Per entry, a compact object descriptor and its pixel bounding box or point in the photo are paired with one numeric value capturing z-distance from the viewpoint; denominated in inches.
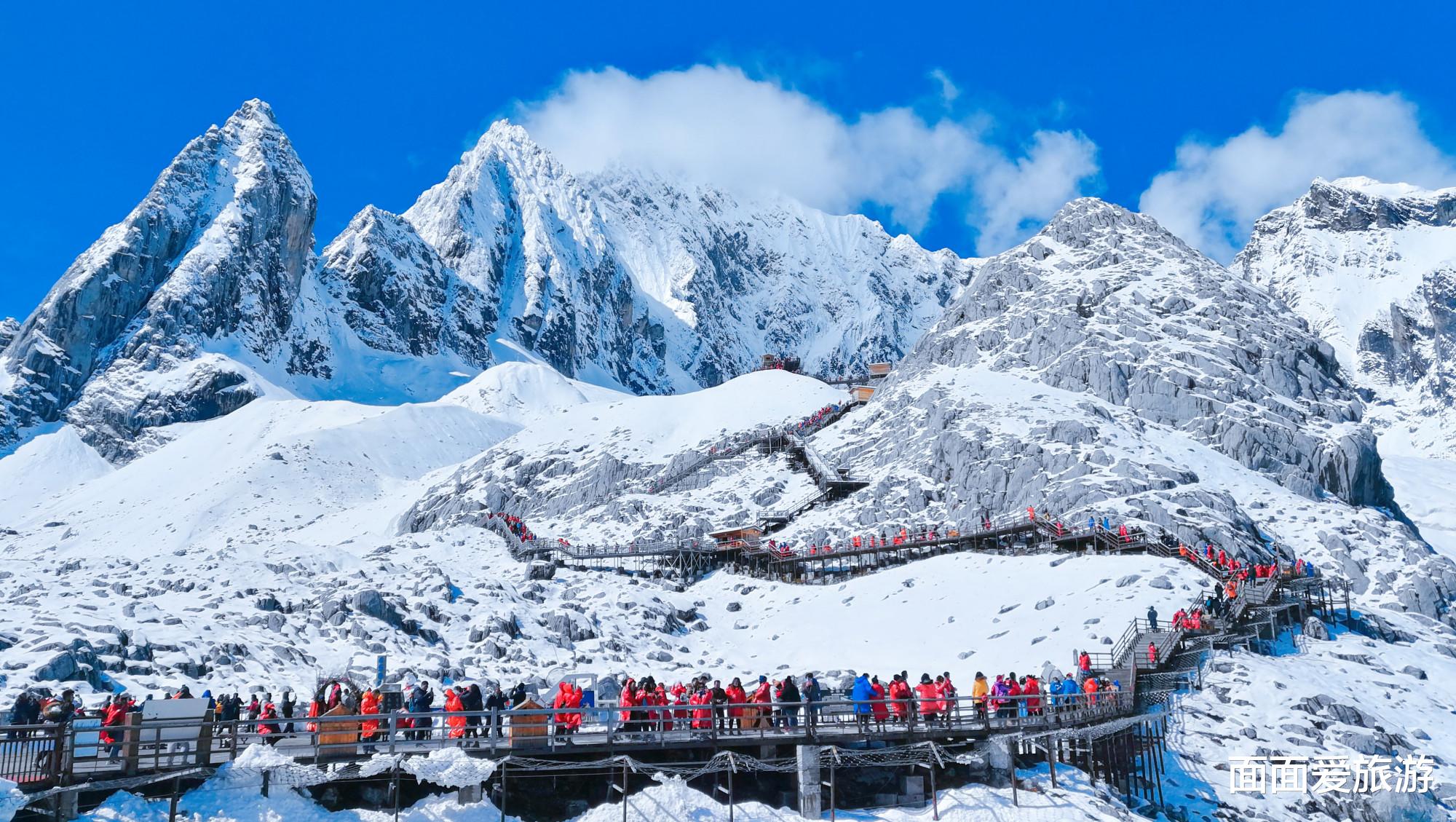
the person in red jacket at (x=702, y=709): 1072.0
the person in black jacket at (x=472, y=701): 1117.9
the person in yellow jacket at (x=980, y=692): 1181.7
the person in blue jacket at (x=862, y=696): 1136.8
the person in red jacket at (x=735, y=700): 1139.3
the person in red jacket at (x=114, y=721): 946.5
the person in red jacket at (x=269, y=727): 971.9
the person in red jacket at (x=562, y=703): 1093.1
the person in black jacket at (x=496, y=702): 1044.4
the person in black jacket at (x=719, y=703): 1112.2
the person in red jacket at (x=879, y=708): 1153.4
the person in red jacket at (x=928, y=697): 1157.1
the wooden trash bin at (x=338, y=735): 979.9
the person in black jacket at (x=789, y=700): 1130.0
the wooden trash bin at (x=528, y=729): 1029.8
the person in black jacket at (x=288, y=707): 1176.2
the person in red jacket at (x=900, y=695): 1154.2
